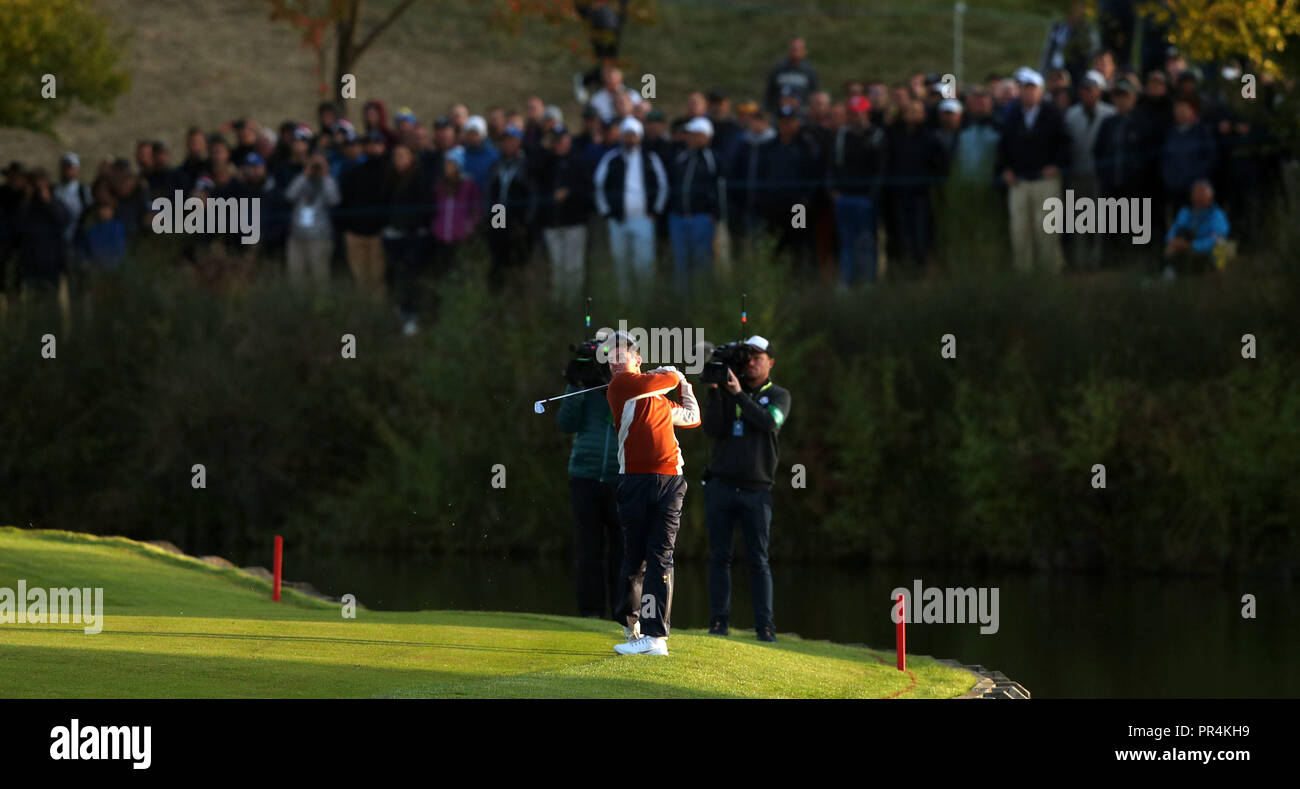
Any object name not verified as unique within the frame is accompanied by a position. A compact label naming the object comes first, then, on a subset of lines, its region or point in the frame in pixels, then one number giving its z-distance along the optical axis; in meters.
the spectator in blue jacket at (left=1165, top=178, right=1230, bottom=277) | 25.50
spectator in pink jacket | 28.62
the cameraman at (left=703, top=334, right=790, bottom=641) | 16.28
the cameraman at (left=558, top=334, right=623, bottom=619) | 16.79
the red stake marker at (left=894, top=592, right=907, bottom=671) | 14.50
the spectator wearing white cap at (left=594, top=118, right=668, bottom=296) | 27.03
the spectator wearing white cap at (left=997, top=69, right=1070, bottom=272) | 25.59
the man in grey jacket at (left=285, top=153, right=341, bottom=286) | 29.28
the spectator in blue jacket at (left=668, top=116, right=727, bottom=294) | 26.67
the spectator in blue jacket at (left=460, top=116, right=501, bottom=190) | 28.77
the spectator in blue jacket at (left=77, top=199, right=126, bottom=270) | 31.02
